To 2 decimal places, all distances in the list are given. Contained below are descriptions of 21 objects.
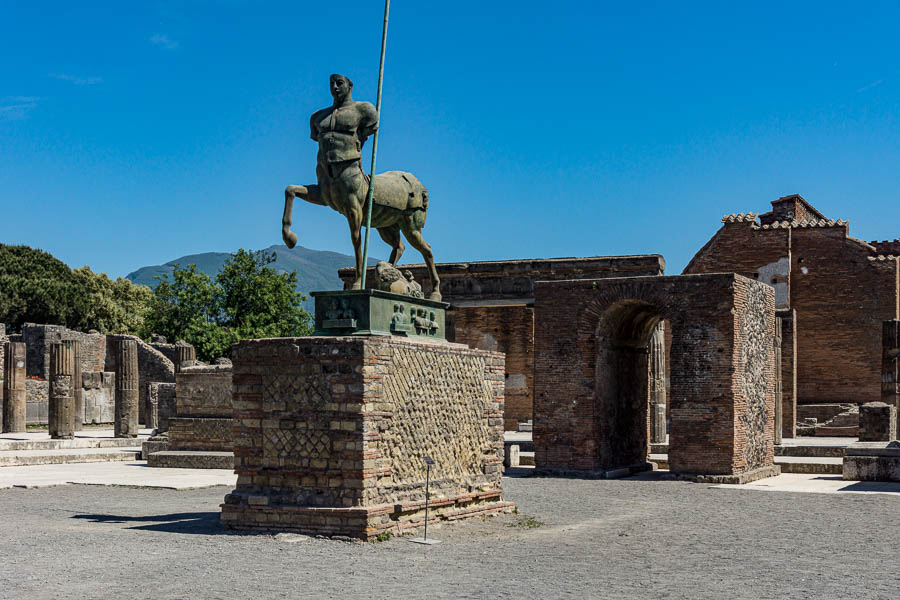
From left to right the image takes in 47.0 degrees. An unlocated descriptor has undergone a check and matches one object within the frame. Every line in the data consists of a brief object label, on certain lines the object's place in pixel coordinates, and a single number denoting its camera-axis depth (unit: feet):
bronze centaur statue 34.47
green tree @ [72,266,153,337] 173.68
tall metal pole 34.04
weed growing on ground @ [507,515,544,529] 35.32
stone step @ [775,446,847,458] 65.36
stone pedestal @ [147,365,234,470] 57.36
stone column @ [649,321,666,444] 75.36
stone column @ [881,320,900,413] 75.10
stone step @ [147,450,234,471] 57.31
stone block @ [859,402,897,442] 65.21
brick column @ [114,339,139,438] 78.79
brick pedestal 30.58
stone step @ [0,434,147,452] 70.69
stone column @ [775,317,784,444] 67.67
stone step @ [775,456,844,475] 58.49
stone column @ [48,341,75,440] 77.00
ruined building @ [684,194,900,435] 95.91
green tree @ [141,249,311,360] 131.03
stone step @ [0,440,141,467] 64.08
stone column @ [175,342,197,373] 89.45
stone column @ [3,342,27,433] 83.46
